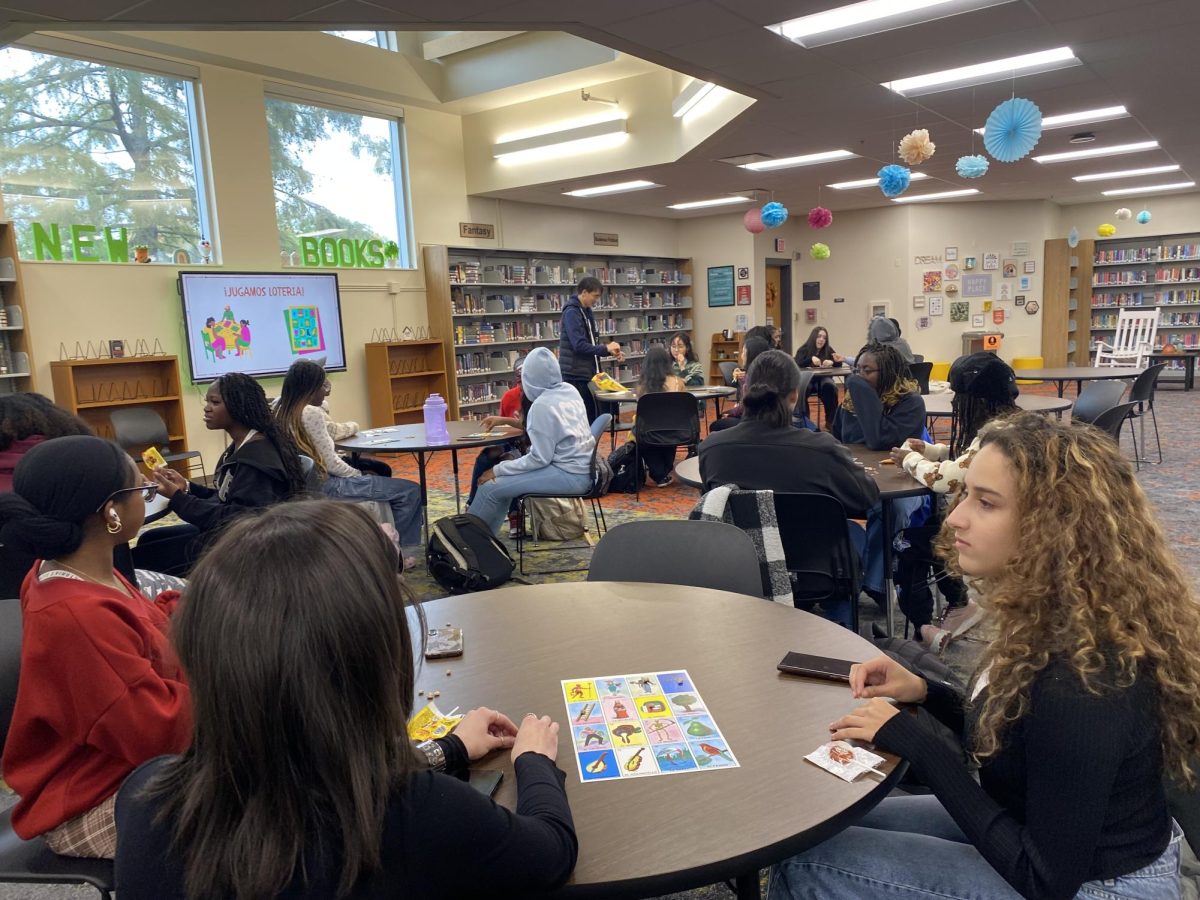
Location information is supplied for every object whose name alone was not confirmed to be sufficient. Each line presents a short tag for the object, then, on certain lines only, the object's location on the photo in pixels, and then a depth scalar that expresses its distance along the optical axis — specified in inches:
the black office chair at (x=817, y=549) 106.5
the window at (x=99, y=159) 252.7
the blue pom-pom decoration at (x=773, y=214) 341.1
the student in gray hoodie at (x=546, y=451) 170.2
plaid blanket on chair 102.1
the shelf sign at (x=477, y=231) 386.3
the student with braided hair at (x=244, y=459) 126.1
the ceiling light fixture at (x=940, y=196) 475.5
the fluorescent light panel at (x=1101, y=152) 352.2
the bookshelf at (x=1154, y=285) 531.5
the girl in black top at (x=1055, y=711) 41.4
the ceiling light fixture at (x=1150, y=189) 485.9
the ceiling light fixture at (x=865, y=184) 406.9
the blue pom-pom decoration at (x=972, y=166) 253.8
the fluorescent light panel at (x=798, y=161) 343.3
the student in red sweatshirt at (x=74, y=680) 50.3
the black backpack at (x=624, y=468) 251.6
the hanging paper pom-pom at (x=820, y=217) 360.2
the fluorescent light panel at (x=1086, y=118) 284.8
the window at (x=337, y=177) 320.5
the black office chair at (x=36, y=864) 52.3
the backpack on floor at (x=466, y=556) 158.4
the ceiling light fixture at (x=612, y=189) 384.2
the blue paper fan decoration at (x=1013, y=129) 192.2
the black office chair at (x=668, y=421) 235.5
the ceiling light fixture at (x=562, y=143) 339.3
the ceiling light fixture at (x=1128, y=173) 422.5
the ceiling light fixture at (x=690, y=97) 297.3
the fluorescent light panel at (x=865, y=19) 184.6
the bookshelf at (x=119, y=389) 255.1
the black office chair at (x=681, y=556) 84.9
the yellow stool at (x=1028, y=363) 535.5
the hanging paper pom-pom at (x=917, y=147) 226.7
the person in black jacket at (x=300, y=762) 32.6
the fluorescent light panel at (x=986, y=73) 223.1
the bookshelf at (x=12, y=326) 238.7
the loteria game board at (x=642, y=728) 48.5
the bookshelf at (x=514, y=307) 376.2
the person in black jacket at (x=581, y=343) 277.1
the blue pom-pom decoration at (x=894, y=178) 250.7
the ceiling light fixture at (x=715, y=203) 442.0
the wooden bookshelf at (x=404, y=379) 346.0
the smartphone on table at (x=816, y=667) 58.4
